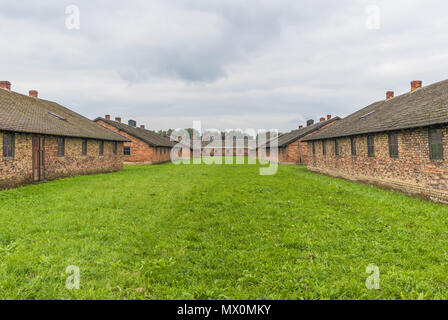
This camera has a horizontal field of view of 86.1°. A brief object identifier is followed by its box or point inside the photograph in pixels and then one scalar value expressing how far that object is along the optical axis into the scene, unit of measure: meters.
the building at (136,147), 32.59
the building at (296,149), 32.44
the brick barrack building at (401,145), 9.59
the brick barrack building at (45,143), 12.54
